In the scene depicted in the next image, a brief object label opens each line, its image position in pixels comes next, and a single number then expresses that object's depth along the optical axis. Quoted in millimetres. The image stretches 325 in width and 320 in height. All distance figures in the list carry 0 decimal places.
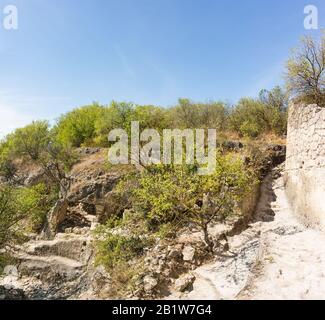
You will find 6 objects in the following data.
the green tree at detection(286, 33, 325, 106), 11461
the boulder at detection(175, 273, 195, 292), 7375
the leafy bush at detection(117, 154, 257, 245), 9031
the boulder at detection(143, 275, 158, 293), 7316
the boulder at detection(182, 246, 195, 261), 8876
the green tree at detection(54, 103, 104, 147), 24297
